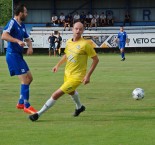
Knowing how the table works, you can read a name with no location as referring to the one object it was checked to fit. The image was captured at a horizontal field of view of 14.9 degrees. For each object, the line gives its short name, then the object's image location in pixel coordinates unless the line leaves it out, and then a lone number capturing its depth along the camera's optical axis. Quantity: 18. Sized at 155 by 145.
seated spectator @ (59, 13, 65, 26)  59.94
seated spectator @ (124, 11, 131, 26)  60.86
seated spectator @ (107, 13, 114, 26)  60.62
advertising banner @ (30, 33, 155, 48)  56.25
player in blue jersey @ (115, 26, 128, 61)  42.92
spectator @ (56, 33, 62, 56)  52.51
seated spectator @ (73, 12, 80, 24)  59.41
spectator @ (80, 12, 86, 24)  59.78
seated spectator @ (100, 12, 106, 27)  59.94
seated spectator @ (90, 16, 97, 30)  58.94
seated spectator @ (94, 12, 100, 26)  59.62
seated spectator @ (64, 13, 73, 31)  59.47
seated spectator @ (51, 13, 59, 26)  59.94
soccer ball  15.34
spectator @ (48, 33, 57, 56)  52.58
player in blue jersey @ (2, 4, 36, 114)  12.68
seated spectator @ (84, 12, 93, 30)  59.47
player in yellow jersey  11.68
